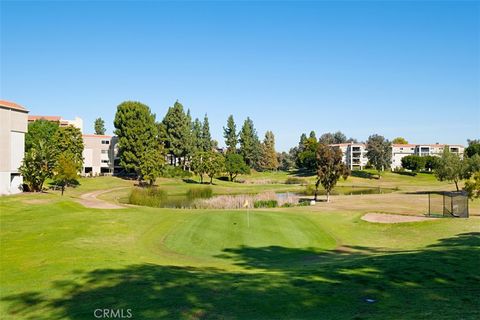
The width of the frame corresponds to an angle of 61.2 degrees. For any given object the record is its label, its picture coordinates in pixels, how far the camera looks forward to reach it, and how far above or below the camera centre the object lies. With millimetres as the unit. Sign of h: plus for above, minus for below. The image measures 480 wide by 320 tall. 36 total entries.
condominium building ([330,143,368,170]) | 146750 +4290
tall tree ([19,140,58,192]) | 49534 -249
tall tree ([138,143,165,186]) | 72562 +63
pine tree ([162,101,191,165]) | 93250 +8336
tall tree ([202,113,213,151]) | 115019 +8905
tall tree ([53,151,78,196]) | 55625 -649
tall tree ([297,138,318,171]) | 114950 +3237
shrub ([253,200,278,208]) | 46519 -4316
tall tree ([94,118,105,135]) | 146238 +14043
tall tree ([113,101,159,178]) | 80000 +6726
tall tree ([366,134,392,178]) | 103750 +4092
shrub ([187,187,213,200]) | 61528 -4278
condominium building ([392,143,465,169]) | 152250 +7192
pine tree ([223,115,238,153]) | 117125 +8945
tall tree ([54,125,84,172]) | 72750 +4184
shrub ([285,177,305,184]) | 94962 -3305
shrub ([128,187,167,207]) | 49156 -4128
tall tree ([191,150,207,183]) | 83875 +593
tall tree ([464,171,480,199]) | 37344 -1599
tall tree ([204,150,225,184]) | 83375 +438
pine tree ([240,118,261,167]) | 117125 +6185
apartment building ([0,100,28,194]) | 47562 +2413
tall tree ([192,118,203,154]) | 101250 +8430
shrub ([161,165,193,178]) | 86062 -1443
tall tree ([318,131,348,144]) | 152800 +12660
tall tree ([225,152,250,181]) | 95188 +284
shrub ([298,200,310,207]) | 46594 -4338
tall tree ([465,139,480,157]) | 106312 +5510
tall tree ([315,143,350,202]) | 50031 +170
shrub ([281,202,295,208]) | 46069 -4385
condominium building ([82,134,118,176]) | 93750 +2677
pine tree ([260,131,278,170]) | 131625 +4194
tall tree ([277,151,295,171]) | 150375 +1839
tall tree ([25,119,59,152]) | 72894 +6298
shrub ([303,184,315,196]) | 66212 -4080
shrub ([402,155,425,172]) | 115438 +1528
